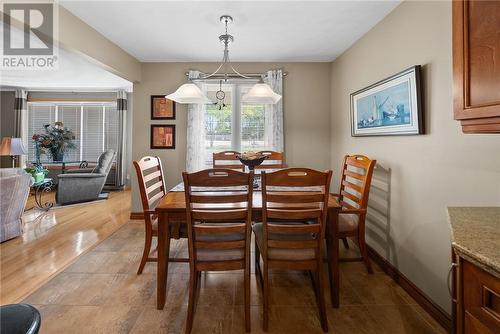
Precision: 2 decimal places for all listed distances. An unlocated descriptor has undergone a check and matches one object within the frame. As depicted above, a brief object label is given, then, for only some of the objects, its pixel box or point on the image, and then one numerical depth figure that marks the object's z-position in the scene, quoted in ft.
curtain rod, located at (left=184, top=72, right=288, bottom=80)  13.06
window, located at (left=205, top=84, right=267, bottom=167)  13.43
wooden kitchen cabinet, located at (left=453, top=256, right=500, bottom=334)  2.57
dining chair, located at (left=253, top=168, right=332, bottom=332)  5.38
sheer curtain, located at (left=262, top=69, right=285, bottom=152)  12.92
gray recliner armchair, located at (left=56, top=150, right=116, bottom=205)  16.42
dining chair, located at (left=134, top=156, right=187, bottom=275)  7.30
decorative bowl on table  7.91
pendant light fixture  7.98
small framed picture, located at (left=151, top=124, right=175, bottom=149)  13.43
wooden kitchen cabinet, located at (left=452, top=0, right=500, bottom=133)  3.17
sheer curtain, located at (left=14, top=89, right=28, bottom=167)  21.74
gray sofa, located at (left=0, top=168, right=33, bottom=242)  10.05
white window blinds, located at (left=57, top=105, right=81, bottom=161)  22.74
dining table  6.17
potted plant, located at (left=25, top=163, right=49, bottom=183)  15.06
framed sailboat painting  6.79
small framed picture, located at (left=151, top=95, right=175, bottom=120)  13.38
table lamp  15.12
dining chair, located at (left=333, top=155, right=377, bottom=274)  7.62
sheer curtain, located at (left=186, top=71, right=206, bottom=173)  12.98
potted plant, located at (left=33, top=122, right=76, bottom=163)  20.18
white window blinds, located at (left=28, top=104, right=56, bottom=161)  22.66
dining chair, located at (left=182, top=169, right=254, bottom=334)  5.33
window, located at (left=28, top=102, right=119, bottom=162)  22.65
